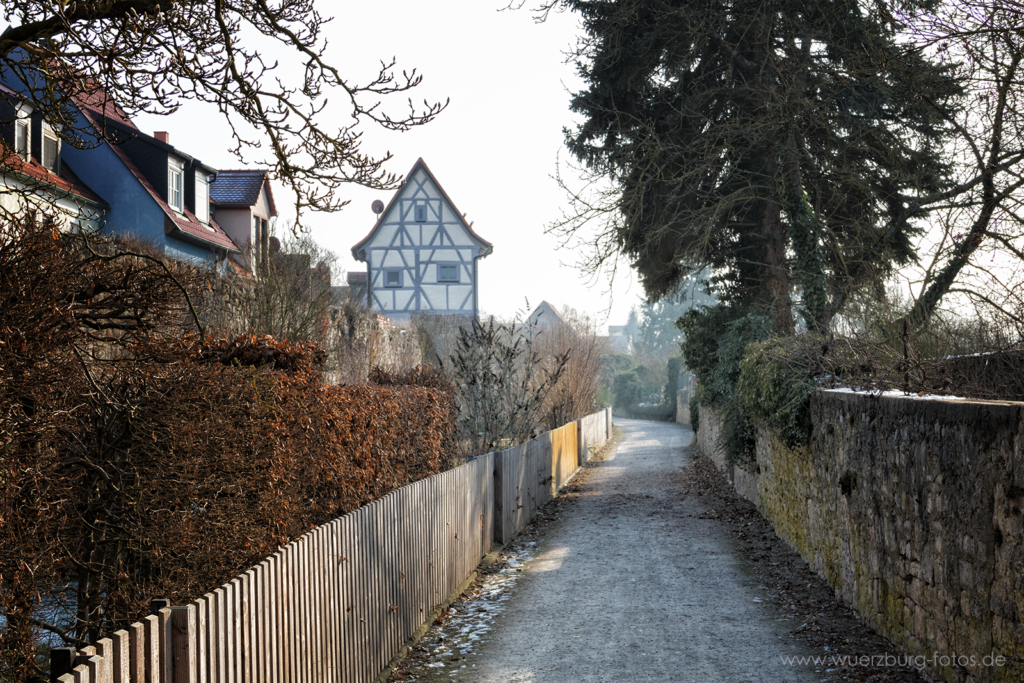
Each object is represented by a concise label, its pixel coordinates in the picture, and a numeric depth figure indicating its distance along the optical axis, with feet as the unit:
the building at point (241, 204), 89.66
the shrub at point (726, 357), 51.83
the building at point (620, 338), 381.40
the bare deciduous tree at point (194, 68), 17.87
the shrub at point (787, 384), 34.63
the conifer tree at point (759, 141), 50.90
